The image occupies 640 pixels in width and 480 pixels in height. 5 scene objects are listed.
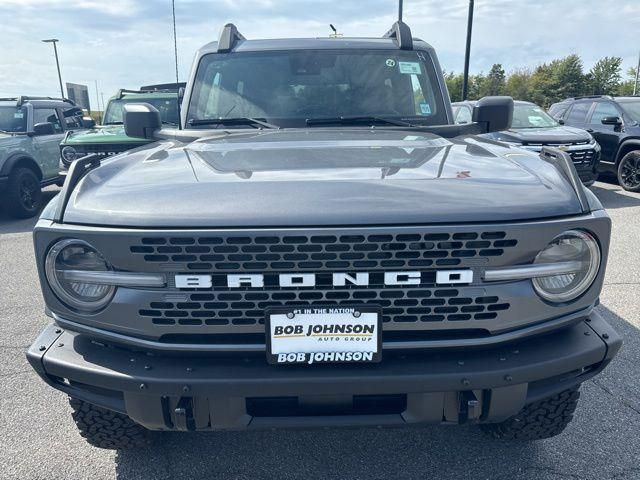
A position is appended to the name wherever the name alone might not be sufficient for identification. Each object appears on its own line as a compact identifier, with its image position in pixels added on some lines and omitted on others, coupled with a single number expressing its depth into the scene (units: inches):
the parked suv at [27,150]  331.6
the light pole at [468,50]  657.5
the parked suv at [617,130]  384.2
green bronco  327.3
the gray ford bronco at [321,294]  68.8
